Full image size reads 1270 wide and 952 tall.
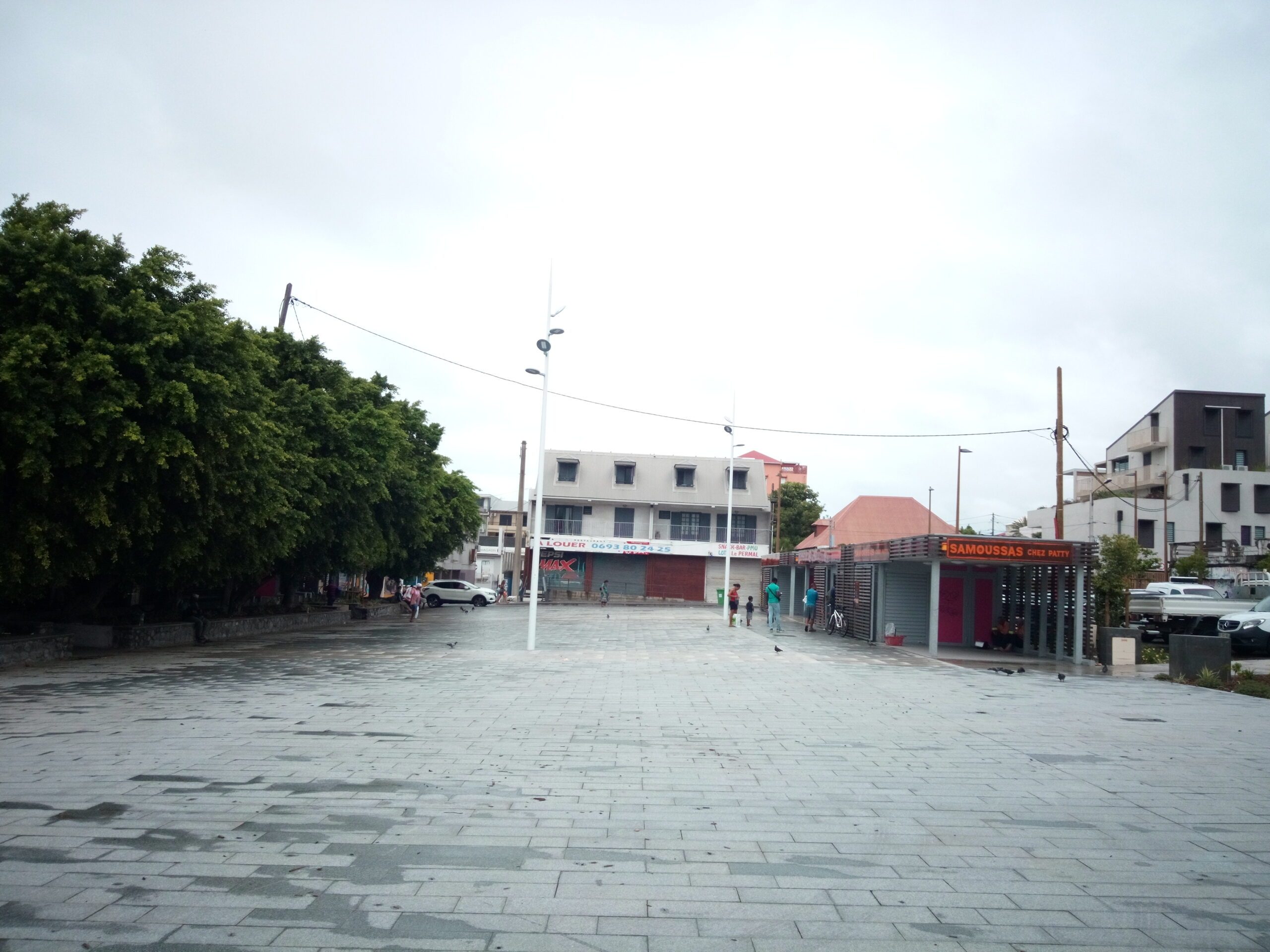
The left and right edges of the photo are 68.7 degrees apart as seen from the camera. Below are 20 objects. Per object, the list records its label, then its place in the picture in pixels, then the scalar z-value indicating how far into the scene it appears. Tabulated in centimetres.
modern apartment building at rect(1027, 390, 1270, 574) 5228
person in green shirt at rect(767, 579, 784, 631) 3234
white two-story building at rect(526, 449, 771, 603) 6156
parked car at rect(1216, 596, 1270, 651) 2503
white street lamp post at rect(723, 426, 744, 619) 4044
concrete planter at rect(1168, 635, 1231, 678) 1856
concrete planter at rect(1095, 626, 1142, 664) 2283
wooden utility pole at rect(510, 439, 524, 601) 5308
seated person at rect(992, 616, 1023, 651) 2656
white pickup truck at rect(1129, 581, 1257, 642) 2781
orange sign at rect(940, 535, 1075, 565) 2284
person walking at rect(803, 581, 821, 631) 3544
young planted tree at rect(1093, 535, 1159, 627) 2641
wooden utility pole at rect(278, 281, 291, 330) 2817
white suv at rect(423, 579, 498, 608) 5247
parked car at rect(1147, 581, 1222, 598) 3406
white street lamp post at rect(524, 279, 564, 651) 2350
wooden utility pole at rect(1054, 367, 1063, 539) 2952
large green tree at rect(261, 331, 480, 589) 2612
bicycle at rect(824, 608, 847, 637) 3341
